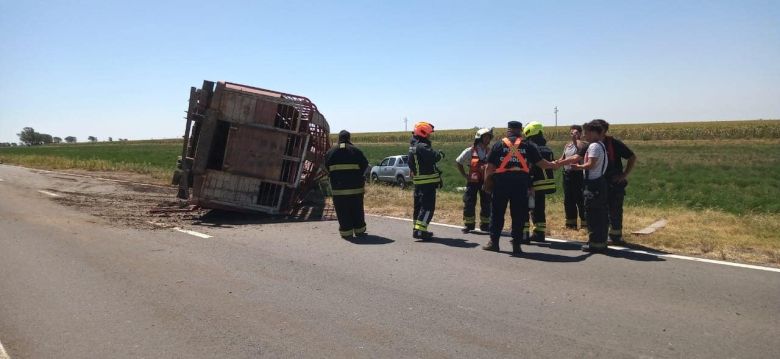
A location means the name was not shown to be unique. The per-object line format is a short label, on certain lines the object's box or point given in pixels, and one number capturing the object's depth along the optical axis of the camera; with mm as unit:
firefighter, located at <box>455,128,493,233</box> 8695
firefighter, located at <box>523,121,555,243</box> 7957
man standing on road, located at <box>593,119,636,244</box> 7500
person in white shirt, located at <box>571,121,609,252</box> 6887
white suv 21781
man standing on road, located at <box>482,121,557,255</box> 7000
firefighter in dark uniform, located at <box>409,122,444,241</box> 8016
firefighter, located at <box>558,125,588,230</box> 8469
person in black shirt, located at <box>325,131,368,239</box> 8242
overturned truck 10039
